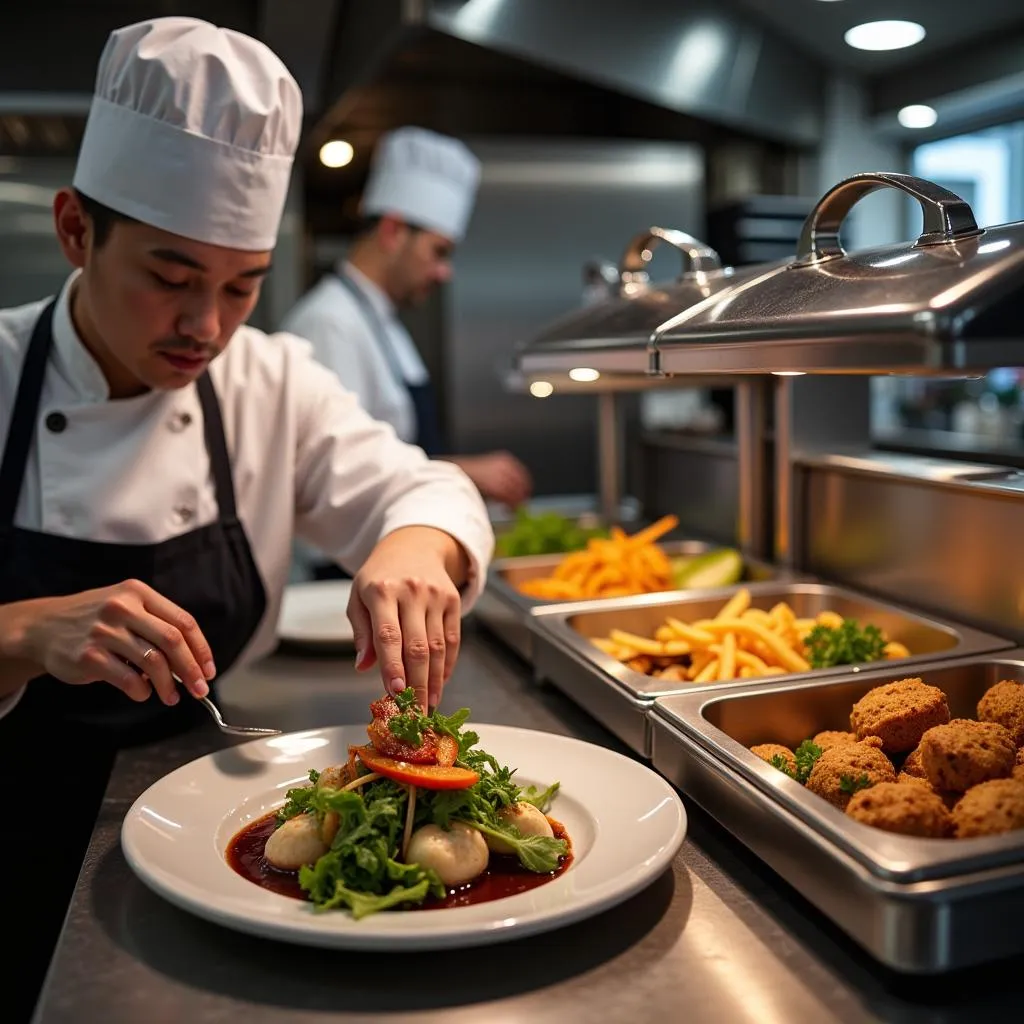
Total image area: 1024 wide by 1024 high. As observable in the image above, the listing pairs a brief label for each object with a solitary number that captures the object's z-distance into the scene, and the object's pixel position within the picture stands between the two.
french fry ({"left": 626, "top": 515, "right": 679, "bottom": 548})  2.14
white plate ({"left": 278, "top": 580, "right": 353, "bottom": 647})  1.98
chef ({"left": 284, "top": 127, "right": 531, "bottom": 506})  3.49
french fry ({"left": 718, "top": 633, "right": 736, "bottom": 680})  1.53
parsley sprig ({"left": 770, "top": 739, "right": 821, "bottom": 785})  1.18
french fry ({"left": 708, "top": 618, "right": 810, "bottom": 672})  1.56
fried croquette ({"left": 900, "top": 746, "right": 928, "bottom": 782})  1.17
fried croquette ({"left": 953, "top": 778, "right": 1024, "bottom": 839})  0.97
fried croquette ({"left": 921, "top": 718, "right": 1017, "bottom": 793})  1.08
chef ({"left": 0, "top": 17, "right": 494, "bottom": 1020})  1.47
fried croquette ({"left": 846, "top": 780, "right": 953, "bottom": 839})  0.98
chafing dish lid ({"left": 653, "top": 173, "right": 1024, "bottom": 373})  0.88
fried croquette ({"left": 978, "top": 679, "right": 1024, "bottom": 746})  1.20
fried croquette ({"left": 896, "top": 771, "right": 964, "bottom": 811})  1.10
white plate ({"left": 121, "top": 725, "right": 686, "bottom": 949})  0.91
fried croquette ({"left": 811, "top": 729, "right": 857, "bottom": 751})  1.25
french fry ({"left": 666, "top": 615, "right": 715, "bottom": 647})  1.62
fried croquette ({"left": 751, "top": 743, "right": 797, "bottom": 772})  1.22
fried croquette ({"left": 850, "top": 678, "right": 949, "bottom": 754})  1.23
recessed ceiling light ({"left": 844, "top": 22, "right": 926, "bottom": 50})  3.32
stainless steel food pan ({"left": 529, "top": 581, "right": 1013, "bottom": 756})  1.42
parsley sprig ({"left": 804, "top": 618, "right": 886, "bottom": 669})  1.56
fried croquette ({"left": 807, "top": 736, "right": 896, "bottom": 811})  1.10
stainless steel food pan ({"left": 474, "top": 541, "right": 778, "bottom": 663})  1.87
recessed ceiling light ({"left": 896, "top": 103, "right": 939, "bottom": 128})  3.94
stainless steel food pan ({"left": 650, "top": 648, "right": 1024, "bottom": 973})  0.87
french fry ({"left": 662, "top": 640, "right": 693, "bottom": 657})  1.64
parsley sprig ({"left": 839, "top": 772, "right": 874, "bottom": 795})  1.09
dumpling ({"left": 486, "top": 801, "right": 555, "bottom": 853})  1.09
